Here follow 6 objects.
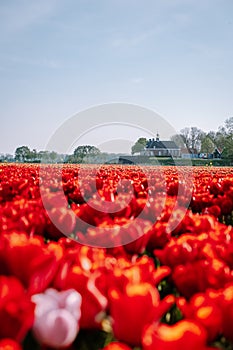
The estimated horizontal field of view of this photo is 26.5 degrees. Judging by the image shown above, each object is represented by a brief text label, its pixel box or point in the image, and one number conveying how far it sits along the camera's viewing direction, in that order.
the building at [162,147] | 98.99
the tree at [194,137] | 110.19
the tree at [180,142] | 90.41
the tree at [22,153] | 81.19
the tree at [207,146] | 99.12
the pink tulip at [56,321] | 1.23
